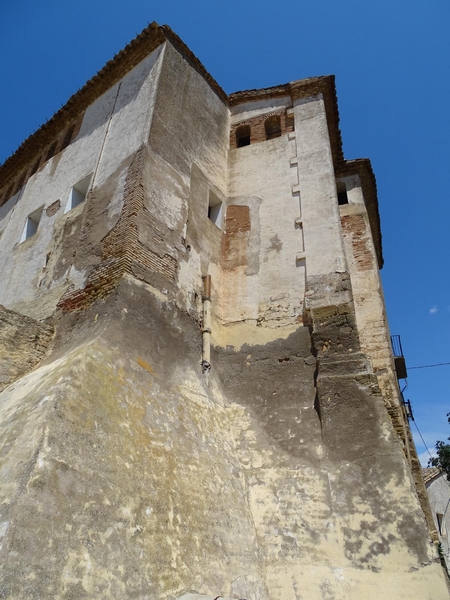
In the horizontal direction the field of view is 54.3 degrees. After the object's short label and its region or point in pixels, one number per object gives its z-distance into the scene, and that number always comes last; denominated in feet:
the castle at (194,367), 13.41
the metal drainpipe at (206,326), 22.95
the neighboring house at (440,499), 51.57
